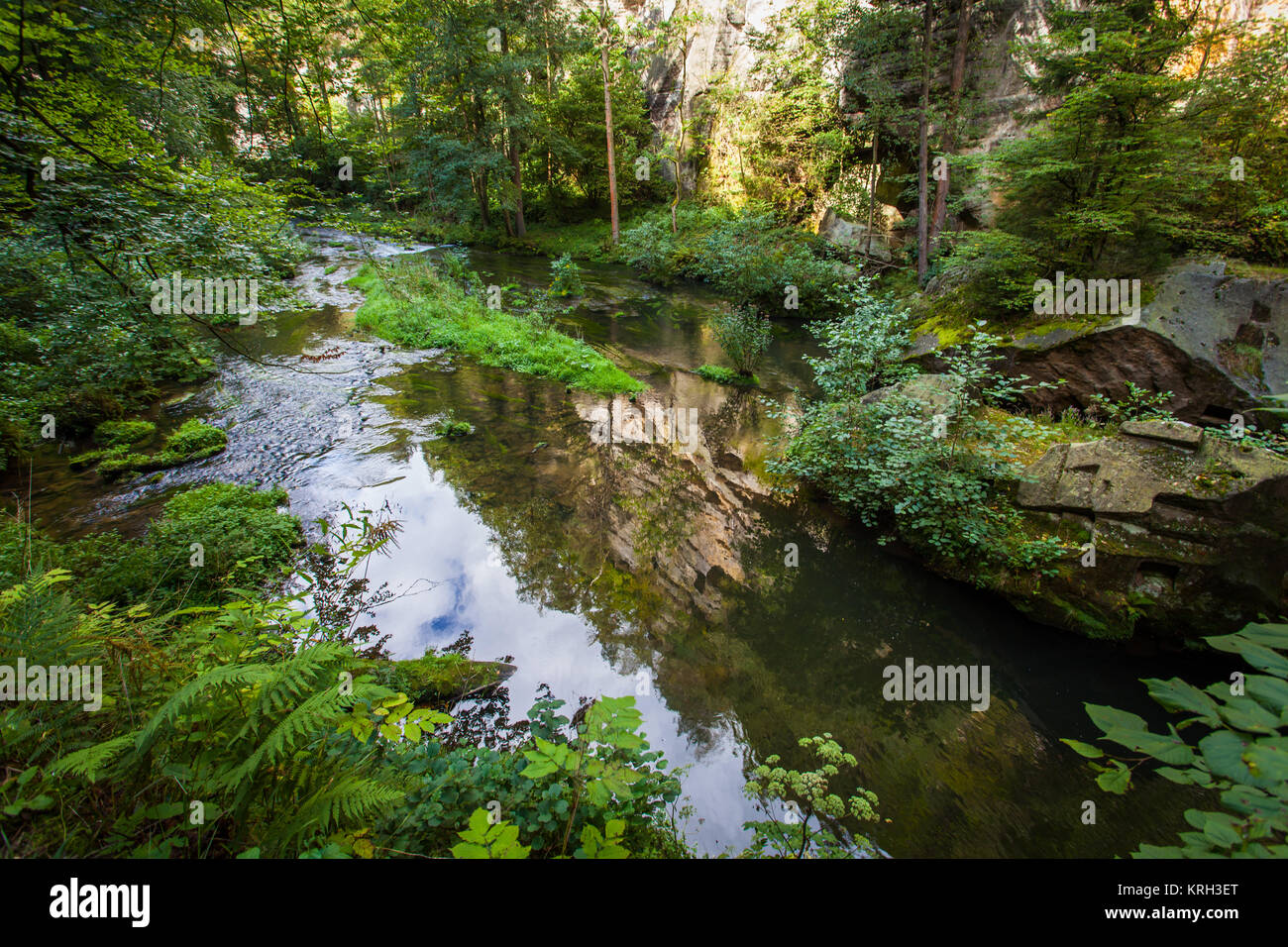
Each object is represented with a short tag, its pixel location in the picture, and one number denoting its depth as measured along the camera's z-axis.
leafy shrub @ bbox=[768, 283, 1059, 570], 5.24
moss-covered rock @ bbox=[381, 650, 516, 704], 3.88
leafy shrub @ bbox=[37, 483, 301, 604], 3.91
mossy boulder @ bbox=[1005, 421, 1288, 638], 4.45
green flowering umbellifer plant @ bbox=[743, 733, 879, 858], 2.67
